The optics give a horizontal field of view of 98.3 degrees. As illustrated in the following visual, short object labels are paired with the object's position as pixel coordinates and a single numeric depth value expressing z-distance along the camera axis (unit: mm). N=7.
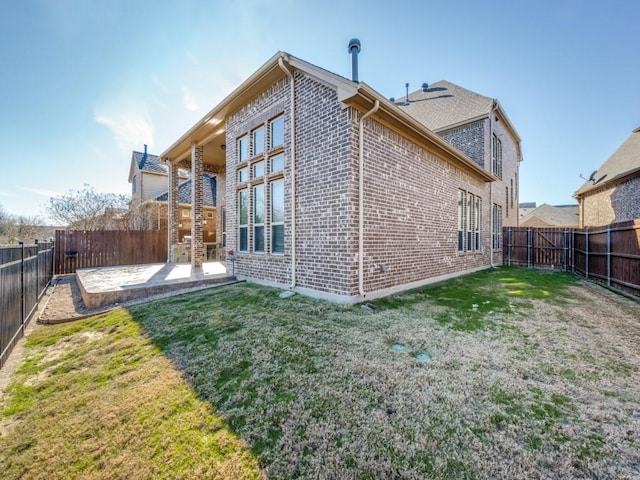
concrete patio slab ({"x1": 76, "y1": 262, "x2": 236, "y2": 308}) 6051
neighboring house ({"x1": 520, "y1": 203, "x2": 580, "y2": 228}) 33531
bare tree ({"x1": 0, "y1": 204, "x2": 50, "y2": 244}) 15457
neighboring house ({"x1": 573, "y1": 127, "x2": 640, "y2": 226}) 14516
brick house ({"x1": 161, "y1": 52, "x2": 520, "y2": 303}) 5250
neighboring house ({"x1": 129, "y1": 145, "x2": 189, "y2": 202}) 19859
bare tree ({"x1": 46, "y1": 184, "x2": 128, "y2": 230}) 15547
